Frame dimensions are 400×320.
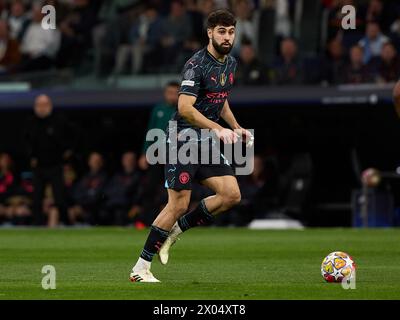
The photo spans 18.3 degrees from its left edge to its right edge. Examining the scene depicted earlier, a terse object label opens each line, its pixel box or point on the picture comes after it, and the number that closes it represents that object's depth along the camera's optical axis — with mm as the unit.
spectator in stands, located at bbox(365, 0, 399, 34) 22891
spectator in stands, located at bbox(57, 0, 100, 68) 25797
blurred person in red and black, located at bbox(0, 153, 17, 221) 24203
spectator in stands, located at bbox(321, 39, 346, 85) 21859
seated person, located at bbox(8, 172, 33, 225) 23750
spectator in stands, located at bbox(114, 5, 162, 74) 24234
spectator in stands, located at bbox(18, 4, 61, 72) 25234
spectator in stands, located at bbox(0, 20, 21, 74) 25453
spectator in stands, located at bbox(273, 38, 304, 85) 22250
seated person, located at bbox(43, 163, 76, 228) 22281
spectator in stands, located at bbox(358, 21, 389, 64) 21922
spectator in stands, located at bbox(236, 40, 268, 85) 22516
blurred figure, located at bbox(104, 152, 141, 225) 23219
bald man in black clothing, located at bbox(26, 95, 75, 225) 21219
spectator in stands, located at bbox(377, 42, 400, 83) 21156
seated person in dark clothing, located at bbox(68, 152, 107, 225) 23547
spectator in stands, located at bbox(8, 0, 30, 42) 26406
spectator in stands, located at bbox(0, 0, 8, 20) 27381
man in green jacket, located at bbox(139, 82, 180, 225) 20156
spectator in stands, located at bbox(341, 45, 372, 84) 21547
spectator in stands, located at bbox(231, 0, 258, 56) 23812
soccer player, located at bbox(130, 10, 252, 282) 11008
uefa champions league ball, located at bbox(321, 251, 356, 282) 10836
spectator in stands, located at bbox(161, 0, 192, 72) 23906
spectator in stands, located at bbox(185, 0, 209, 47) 23922
